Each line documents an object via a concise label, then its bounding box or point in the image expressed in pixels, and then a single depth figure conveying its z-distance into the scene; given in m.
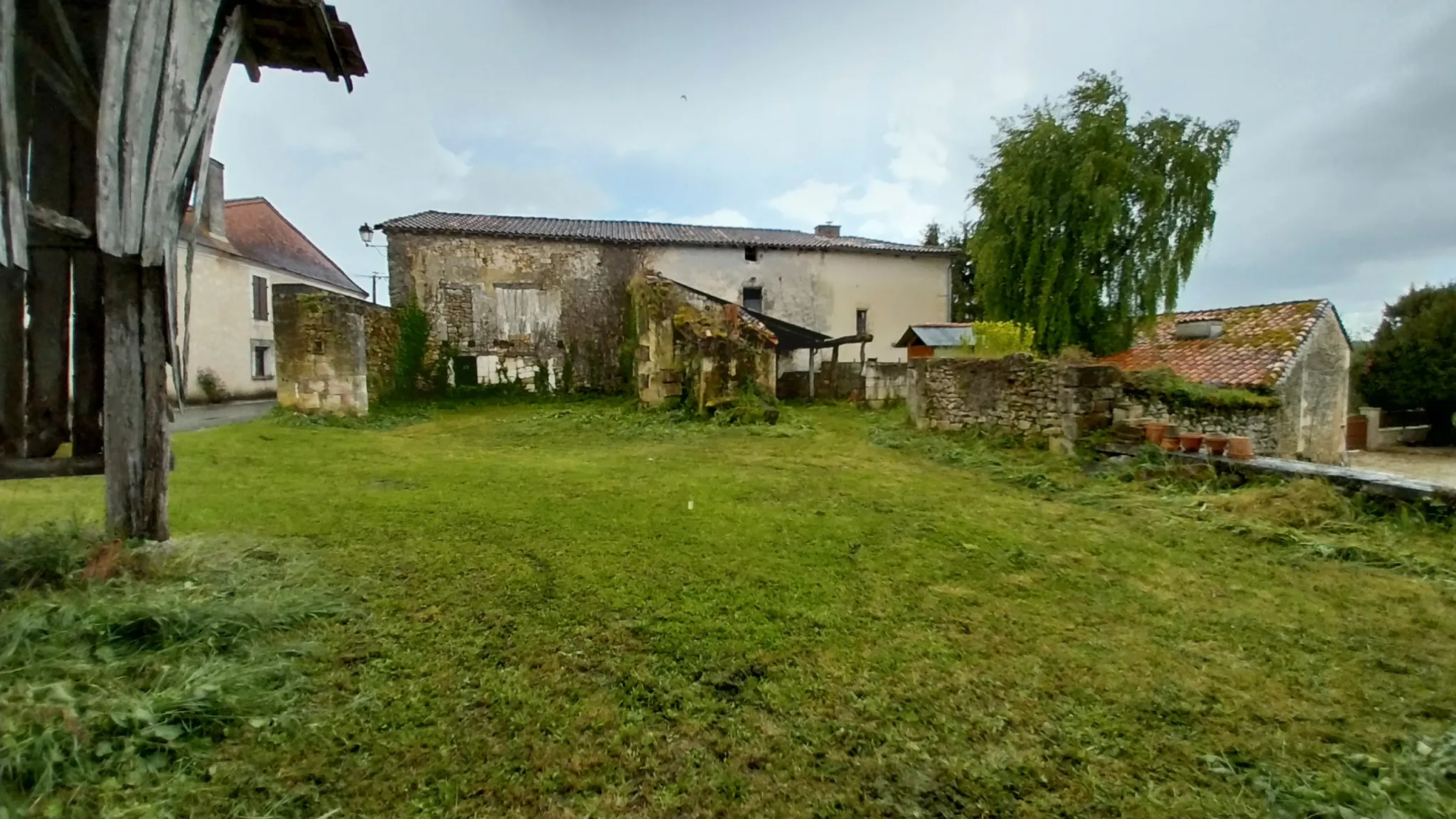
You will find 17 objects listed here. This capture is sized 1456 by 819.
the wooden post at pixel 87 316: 3.39
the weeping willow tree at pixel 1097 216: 13.30
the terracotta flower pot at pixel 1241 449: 6.40
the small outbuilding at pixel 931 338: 16.27
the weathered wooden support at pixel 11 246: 2.31
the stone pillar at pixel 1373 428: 19.78
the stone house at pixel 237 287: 17.66
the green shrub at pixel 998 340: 10.82
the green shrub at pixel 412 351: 16.42
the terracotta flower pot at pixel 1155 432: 7.12
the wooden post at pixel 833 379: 18.55
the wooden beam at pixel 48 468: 3.29
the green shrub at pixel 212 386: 17.77
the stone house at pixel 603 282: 17.36
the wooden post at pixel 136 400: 3.29
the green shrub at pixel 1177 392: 7.89
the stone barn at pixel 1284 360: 12.04
